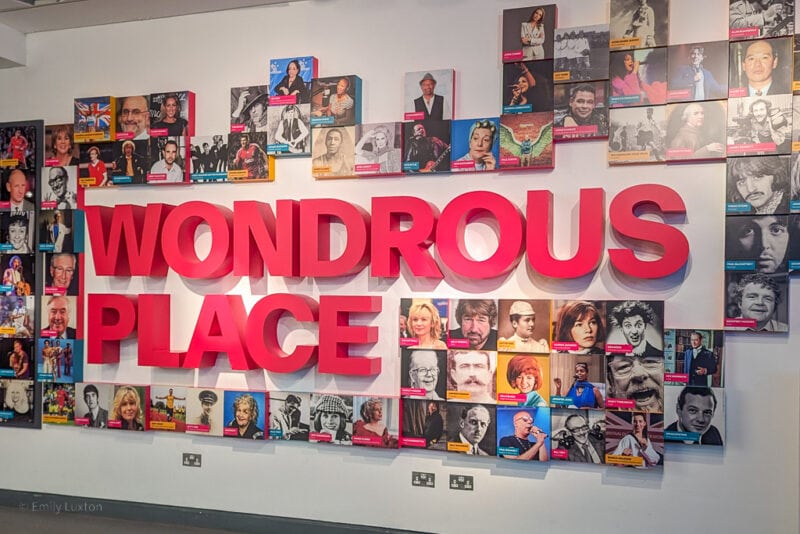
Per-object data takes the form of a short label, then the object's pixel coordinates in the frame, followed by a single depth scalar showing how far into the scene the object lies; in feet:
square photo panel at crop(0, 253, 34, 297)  17.29
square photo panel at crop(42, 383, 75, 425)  16.85
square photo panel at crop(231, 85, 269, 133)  15.67
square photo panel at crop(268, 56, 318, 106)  15.33
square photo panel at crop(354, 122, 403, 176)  14.67
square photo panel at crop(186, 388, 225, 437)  15.62
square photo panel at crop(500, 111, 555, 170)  13.75
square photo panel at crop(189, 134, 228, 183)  15.84
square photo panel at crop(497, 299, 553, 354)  13.71
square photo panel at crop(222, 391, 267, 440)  15.28
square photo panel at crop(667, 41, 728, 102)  12.89
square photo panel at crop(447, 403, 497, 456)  13.96
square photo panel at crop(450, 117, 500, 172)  14.17
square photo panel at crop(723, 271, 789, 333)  12.51
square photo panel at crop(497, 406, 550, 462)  13.62
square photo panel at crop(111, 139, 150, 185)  16.43
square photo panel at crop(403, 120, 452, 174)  14.42
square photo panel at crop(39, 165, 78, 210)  17.04
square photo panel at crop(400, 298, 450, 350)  14.32
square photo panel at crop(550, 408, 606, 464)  13.37
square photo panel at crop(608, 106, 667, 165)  13.20
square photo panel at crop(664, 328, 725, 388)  12.78
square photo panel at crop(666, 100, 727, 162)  12.89
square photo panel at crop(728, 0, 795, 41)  12.59
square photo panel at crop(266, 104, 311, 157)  15.35
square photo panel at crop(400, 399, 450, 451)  14.26
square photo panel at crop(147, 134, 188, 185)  16.10
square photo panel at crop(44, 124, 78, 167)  17.10
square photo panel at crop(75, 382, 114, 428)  16.46
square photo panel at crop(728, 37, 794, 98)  12.60
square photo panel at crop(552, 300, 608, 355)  13.41
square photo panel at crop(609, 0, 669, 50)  13.21
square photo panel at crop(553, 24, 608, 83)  13.52
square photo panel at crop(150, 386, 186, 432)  15.93
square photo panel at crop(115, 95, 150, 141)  16.56
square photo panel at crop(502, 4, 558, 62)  13.88
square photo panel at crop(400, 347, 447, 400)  14.32
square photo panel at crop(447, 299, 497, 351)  14.03
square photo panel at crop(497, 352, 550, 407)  13.73
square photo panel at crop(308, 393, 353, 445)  14.80
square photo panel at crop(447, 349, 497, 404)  14.06
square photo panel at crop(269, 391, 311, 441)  15.11
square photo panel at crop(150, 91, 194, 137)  16.14
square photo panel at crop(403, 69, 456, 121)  14.44
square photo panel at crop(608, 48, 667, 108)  13.20
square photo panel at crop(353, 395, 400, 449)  14.48
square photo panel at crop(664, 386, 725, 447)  12.73
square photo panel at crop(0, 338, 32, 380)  17.22
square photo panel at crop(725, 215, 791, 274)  12.56
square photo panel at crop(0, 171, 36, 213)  17.37
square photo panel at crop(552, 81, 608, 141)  13.53
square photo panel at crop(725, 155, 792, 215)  12.57
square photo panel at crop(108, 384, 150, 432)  16.12
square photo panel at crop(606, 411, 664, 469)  13.03
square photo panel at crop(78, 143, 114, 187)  16.76
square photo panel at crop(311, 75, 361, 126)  14.97
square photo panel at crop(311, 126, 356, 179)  15.01
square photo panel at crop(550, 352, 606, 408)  13.41
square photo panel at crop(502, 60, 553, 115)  13.92
